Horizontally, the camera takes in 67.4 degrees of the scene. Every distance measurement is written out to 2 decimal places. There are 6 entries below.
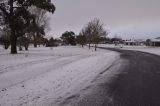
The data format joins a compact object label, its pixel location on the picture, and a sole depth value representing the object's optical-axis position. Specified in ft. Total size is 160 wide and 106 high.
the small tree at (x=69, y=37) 207.72
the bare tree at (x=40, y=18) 122.93
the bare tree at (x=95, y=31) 95.45
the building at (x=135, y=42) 283.76
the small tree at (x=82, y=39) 136.84
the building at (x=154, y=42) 212.12
